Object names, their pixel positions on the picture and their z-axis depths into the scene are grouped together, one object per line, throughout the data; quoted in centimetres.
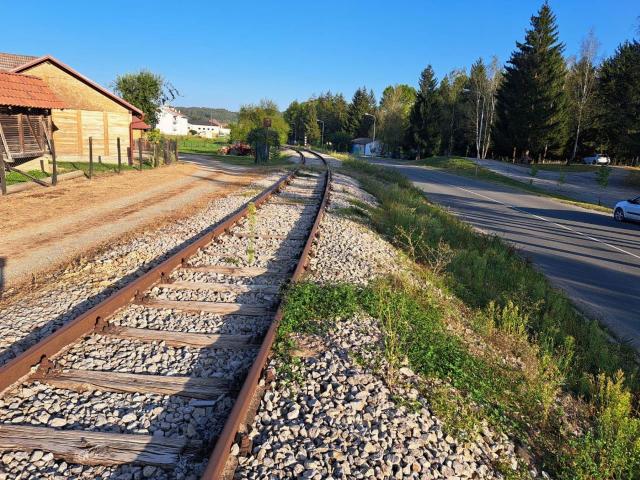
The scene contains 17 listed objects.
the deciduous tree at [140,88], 4141
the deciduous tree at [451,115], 7800
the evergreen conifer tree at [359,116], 11162
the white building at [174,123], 14950
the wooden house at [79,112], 2612
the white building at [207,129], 18525
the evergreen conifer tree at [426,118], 7375
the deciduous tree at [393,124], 8344
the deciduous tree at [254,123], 3958
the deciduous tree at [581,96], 5819
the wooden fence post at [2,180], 1350
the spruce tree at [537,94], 5653
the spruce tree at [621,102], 4422
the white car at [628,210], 2017
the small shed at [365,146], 9314
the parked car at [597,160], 5640
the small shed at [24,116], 1842
